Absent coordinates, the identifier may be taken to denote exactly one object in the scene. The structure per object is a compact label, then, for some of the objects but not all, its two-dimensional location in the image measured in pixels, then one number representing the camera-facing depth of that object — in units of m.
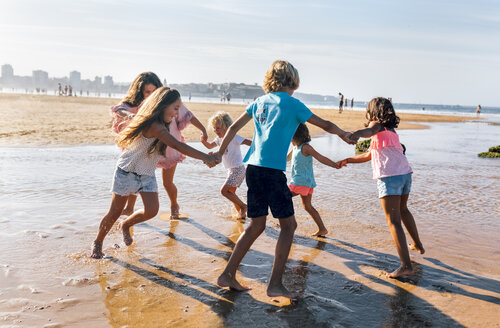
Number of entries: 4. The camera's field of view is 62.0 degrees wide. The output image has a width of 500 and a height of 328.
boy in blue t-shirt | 3.56
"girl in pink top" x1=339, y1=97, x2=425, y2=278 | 4.17
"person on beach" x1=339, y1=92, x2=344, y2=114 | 45.28
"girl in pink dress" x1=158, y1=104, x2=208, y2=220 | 5.61
